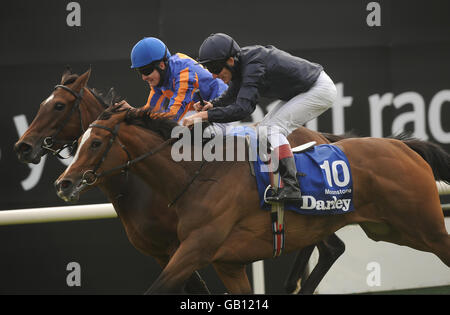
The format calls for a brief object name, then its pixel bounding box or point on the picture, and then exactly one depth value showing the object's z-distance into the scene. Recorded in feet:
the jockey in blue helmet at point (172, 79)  26.08
